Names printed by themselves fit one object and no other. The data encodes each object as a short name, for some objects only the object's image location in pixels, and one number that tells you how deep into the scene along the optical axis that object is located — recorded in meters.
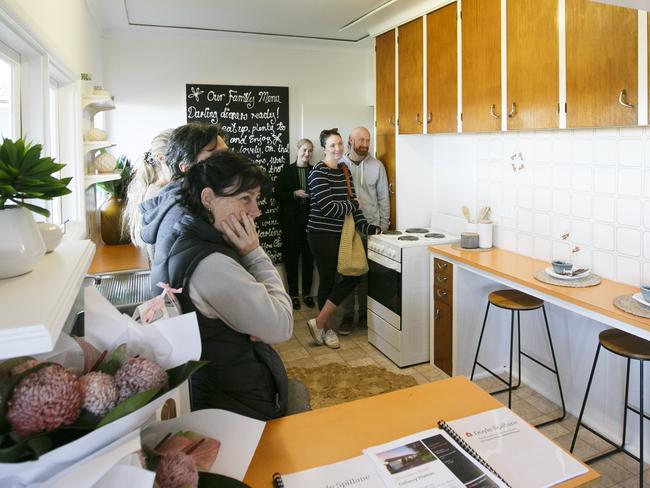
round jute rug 3.23
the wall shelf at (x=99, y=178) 3.02
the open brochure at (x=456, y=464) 1.11
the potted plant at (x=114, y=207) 3.53
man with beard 4.16
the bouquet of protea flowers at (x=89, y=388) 0.65
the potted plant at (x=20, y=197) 0.81
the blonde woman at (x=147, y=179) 2.73
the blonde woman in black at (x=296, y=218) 4.77
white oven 3.50
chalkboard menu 4.66
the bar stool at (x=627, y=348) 2.16
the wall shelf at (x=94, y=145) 3.04
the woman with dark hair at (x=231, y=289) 1.40
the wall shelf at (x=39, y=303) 0.61
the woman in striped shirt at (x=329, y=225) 3.89
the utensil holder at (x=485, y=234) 3.35
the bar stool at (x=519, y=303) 2.77
